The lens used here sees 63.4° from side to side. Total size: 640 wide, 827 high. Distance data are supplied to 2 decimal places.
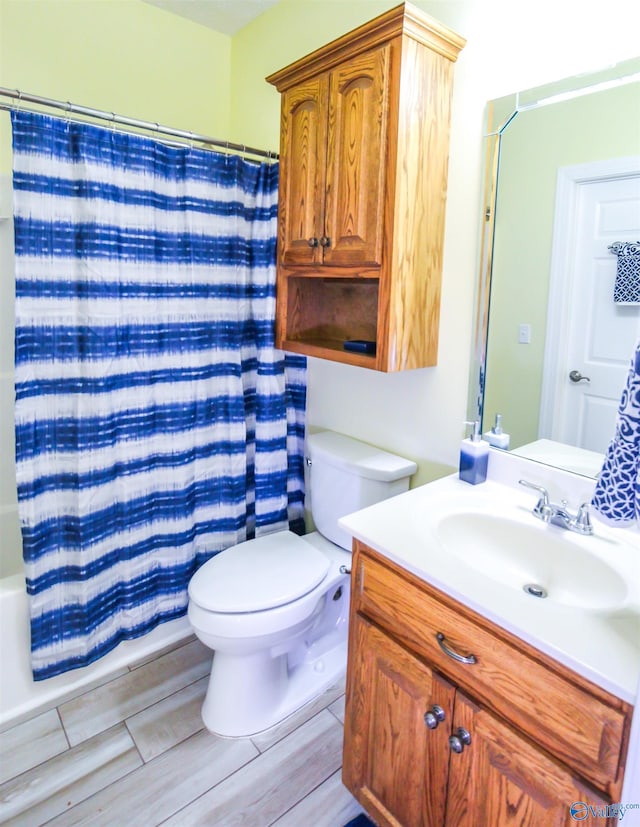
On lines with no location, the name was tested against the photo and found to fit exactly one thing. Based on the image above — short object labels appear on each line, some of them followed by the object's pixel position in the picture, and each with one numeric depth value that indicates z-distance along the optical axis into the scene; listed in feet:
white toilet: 5.19
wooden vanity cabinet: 2.79
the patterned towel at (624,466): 2.64
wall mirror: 4.00
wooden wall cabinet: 4.64
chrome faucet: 4.03
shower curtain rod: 4.71
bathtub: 5.50
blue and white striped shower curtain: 5.16
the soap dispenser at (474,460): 4.95
